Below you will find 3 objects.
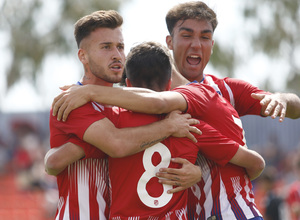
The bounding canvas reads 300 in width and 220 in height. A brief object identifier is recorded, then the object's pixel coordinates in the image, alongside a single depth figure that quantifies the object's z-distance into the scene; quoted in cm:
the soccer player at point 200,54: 1005
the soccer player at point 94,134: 812
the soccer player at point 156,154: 808
